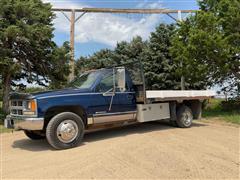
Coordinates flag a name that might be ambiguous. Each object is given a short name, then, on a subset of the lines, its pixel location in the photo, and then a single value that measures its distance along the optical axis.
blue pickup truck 4.35
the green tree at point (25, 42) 7.65
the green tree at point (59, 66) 8.75
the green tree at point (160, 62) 12.36
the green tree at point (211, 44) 7.94
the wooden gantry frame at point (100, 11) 11.51
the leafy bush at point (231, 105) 10.03
